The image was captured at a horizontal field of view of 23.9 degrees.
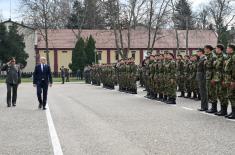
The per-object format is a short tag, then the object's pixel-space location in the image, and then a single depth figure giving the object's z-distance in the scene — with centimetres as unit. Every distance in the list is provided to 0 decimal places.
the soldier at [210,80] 1546
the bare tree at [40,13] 7575
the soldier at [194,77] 2195
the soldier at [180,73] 2383
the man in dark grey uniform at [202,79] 1662
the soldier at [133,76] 2820
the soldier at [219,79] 1481
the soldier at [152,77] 2200
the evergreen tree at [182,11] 6619
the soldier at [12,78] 2028
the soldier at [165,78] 2033
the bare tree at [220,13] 7458
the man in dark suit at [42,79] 1902
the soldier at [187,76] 2295
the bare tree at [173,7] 6309
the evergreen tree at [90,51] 7556
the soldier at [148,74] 2289
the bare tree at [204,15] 8168
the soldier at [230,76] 1415
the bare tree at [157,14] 6116
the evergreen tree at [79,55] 7475
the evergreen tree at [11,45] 7969
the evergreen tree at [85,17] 8794
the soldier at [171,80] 1972
